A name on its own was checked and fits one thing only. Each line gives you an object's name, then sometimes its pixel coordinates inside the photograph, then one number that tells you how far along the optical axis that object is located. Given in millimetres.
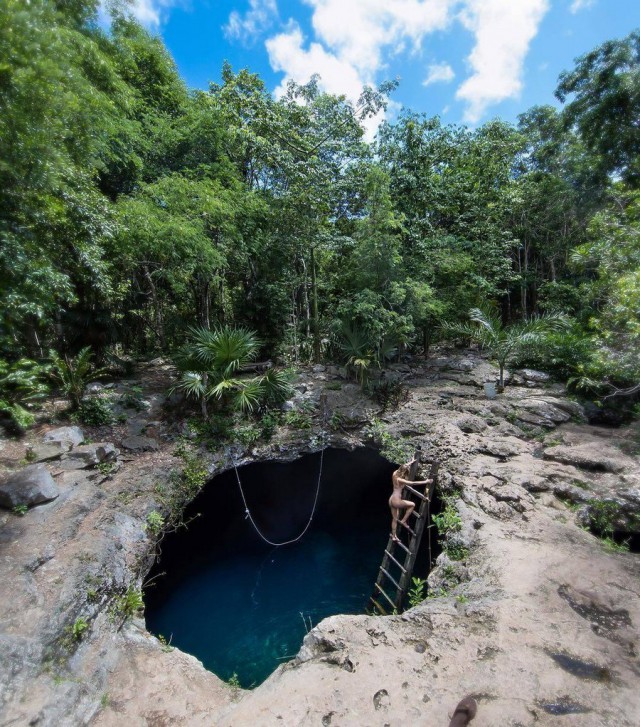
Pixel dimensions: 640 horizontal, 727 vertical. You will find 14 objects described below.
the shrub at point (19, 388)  6160
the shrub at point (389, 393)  9672
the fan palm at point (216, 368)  8188
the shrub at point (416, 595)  4895
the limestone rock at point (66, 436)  6758
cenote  6504
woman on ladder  6129
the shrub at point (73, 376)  7285
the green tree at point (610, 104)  9570
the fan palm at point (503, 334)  9523
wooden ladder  5562
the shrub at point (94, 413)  7648
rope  8891
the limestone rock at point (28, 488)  5410
